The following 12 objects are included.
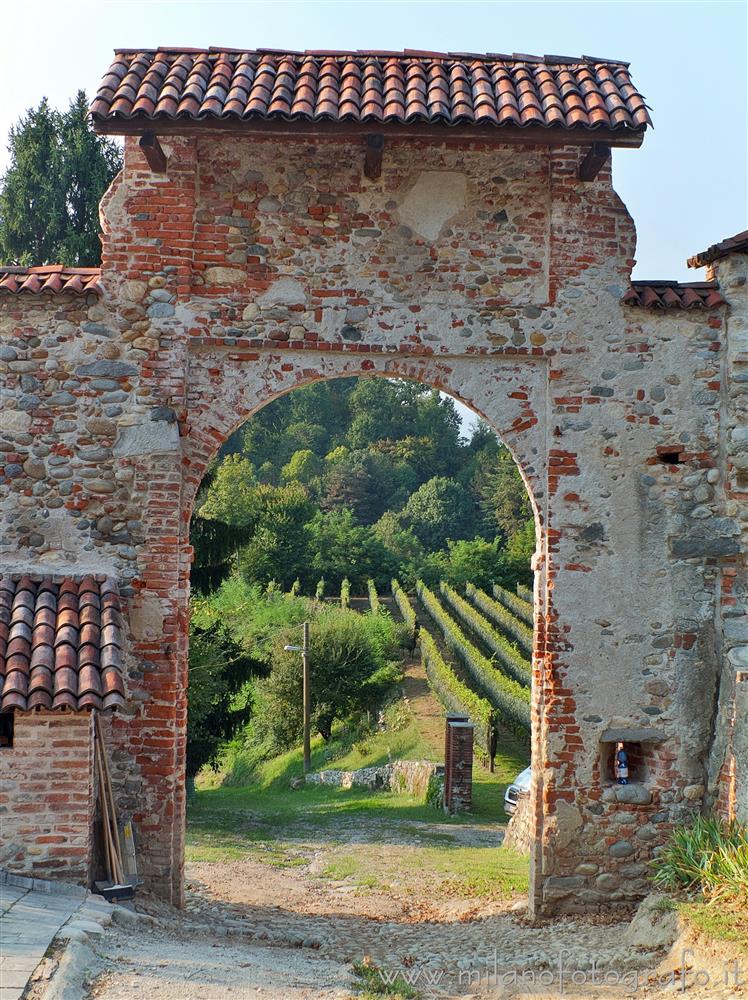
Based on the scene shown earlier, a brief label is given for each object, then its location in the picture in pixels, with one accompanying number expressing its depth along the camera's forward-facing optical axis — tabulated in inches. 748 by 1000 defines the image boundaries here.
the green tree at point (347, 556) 1815.9
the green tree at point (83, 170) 685.3
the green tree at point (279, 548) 1768.0
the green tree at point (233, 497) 1789.7
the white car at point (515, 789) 605.0
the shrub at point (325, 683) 1061.8
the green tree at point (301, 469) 2487.7
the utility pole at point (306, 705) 927.0
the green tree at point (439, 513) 2235.5
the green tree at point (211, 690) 571.8
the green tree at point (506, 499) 2172.7
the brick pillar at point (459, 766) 633.0
